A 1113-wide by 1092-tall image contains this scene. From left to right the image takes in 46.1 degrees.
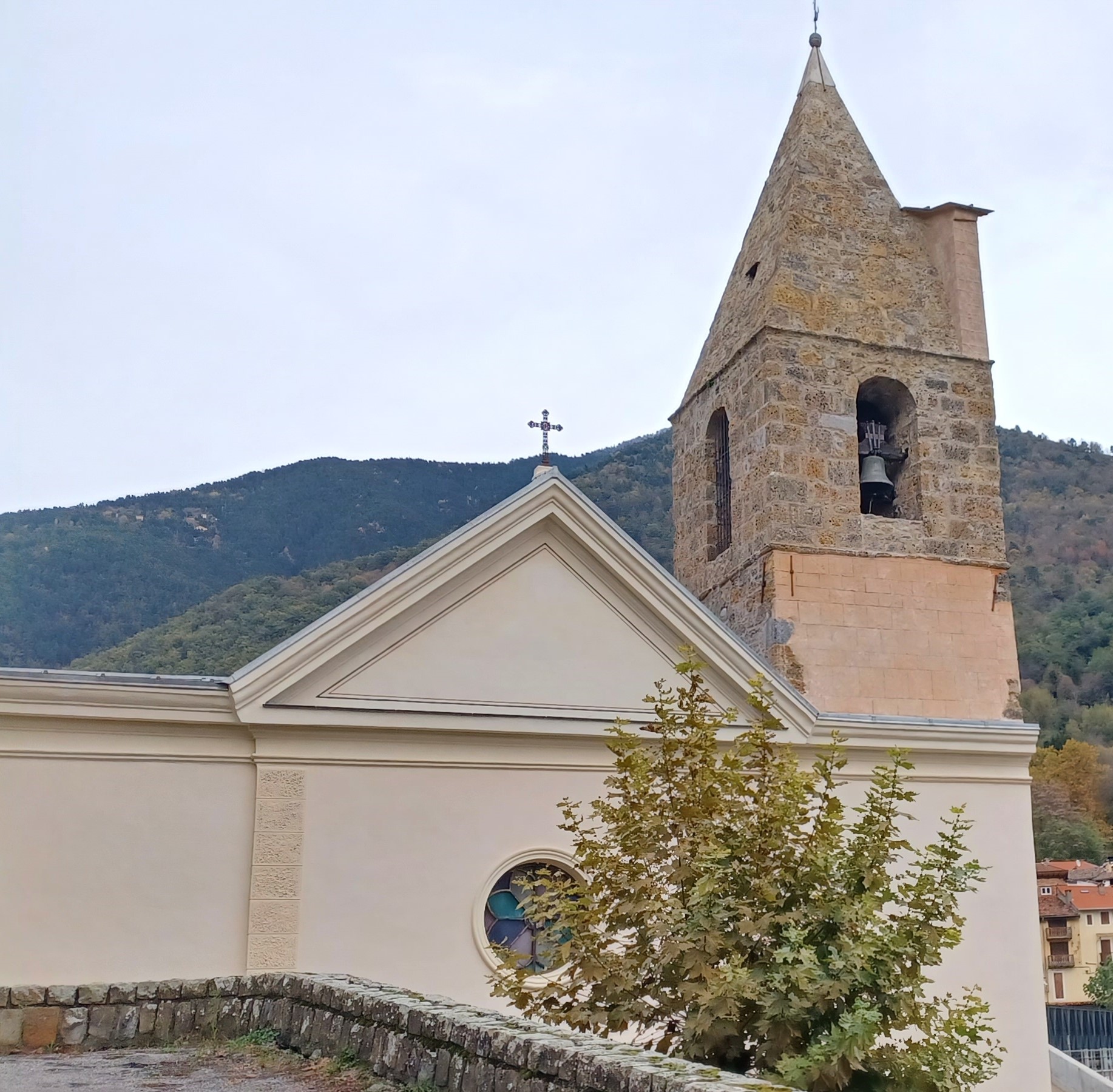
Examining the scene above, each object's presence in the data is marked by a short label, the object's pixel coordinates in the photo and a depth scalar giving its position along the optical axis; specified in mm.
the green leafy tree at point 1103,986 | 45781
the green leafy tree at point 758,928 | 6562
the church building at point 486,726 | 9875
